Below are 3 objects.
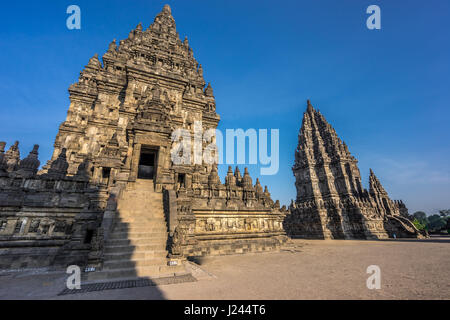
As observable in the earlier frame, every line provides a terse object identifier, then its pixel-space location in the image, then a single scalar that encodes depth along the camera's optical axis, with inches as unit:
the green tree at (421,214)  4425.7
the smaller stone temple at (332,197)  1346.0
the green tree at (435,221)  3358.8
